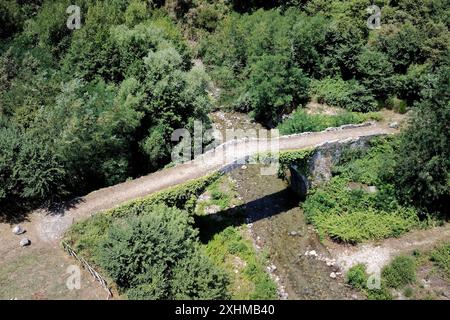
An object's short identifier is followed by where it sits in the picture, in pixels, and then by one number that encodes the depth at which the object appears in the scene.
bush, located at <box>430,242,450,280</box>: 33.56
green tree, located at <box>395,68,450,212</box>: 35.91
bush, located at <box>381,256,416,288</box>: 32.96
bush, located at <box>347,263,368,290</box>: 33.31
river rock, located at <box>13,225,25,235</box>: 31.05
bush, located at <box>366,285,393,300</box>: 32.34
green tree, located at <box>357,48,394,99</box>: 47.47
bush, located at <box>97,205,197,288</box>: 27.48
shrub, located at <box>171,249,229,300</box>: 27.25
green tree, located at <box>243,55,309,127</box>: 47.47
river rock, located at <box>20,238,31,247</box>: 30.42
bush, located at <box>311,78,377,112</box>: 47.75
